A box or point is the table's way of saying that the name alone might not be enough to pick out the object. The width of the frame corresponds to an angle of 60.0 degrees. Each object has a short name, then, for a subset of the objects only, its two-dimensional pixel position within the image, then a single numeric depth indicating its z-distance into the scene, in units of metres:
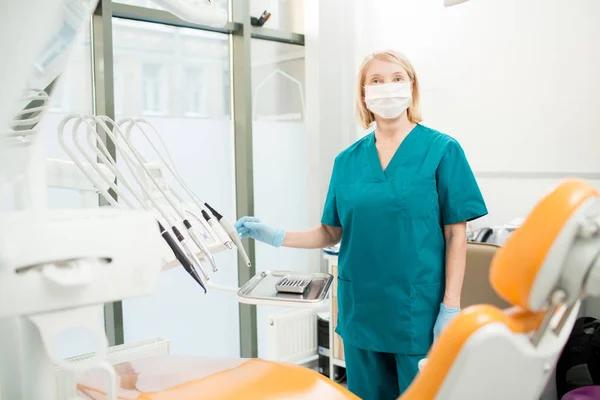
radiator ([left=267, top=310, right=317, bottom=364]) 2.70
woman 1.52
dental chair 0.59
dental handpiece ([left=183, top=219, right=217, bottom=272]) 1.18
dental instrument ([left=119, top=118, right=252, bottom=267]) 1.39
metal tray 1.22
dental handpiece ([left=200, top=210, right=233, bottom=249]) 1.32
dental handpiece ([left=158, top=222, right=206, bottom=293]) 1.06
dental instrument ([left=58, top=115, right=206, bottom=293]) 1.07
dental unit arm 0.46
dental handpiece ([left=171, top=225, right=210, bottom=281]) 1.11
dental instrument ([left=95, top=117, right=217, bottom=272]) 1.17
